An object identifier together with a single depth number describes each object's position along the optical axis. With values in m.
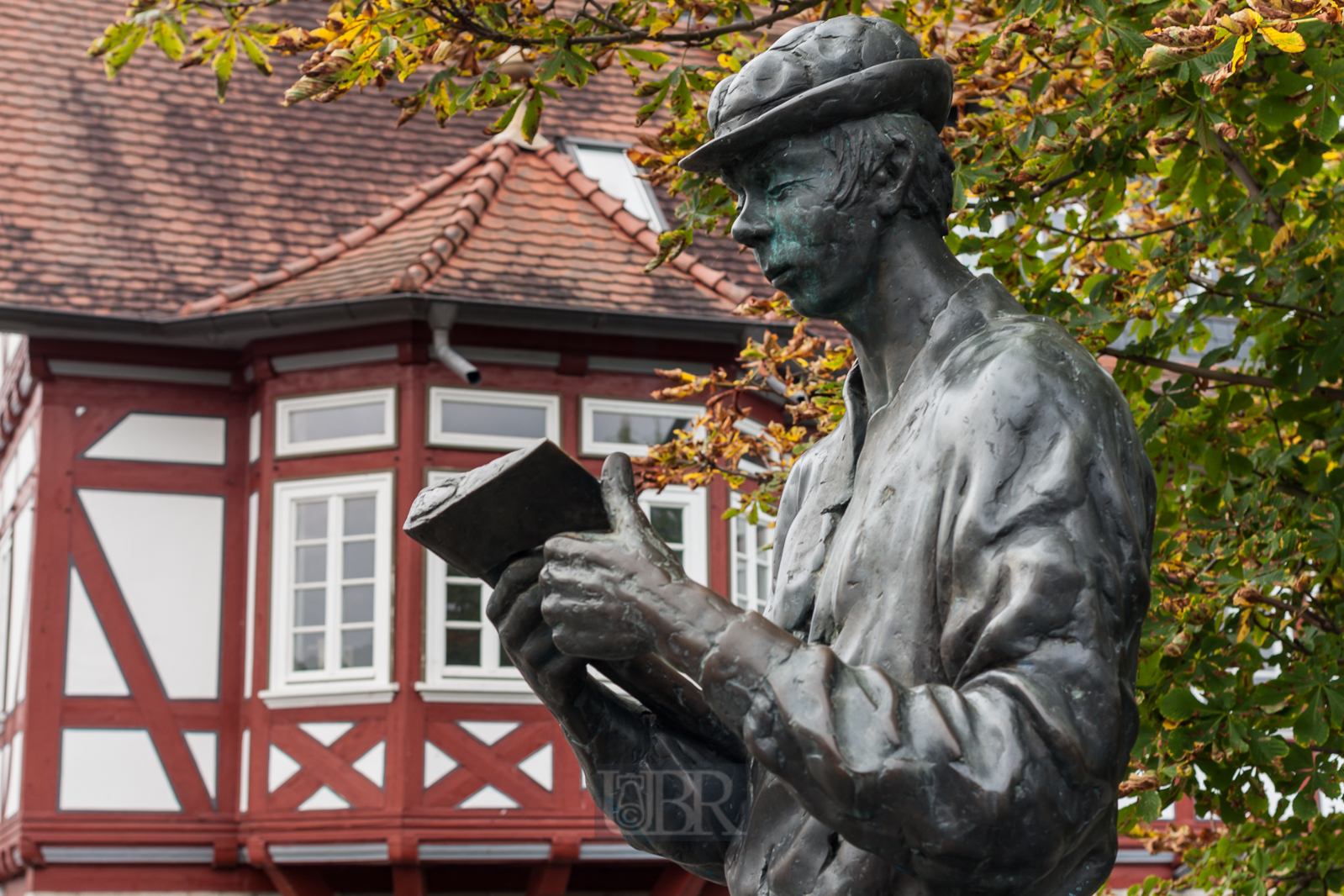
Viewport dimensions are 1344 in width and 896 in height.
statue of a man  1.37
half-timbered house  10.68
